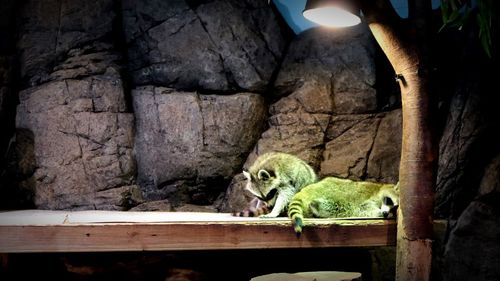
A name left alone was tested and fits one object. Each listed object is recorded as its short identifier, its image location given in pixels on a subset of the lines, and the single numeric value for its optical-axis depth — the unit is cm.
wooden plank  420
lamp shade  405
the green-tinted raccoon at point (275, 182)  516
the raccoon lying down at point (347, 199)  493
